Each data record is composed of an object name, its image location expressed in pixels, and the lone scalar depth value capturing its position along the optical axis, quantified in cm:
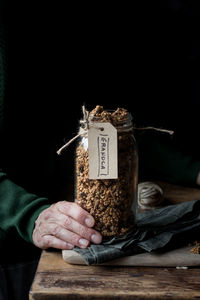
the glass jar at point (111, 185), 85
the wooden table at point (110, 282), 73
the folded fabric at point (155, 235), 83
